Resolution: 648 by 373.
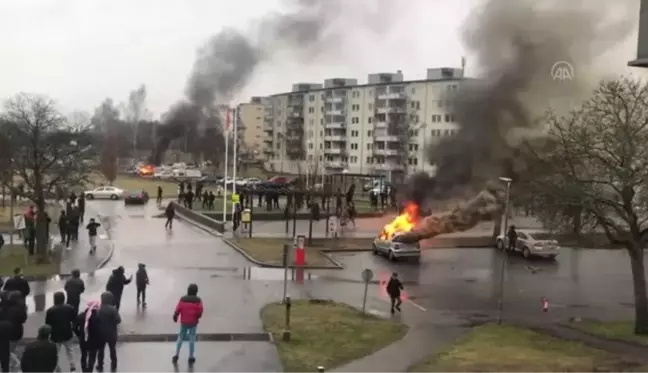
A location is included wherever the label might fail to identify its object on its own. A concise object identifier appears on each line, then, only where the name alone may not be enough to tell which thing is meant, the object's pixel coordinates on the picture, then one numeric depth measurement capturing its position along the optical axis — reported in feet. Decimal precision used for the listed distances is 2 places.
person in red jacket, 46.57
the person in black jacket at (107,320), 42.50
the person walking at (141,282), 65.46
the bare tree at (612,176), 62.85
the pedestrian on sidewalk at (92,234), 98.58
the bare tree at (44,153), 90.53
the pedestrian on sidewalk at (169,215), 135.03
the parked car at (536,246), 116.26
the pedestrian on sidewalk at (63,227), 105.81
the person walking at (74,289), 53.21
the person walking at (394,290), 69.51
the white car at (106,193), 196.72
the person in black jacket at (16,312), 43.37
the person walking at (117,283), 59.11
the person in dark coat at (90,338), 42.52
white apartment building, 291.17
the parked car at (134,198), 179.22
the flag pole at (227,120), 140.66
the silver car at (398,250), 106.52
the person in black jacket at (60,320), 41.50
